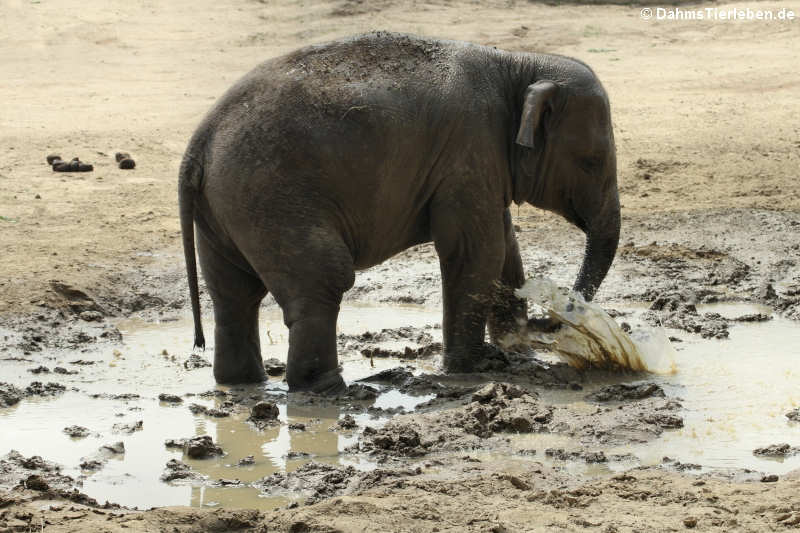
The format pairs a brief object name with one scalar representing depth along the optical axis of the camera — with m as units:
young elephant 13.58
